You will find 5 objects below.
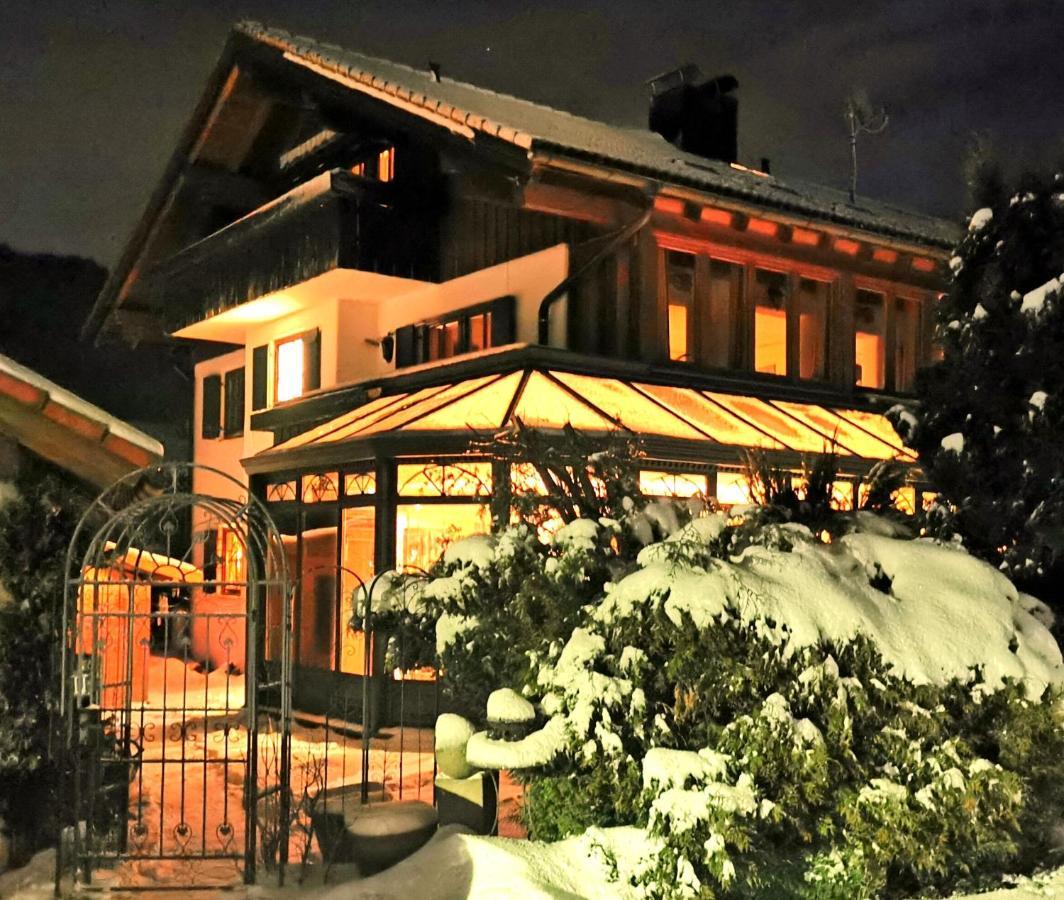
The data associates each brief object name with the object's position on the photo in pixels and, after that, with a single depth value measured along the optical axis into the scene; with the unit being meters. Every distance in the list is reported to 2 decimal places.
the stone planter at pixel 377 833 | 6.50
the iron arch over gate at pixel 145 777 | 6.95
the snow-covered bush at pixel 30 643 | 7.20
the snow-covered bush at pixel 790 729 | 5.23
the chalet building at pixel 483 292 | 12.91
